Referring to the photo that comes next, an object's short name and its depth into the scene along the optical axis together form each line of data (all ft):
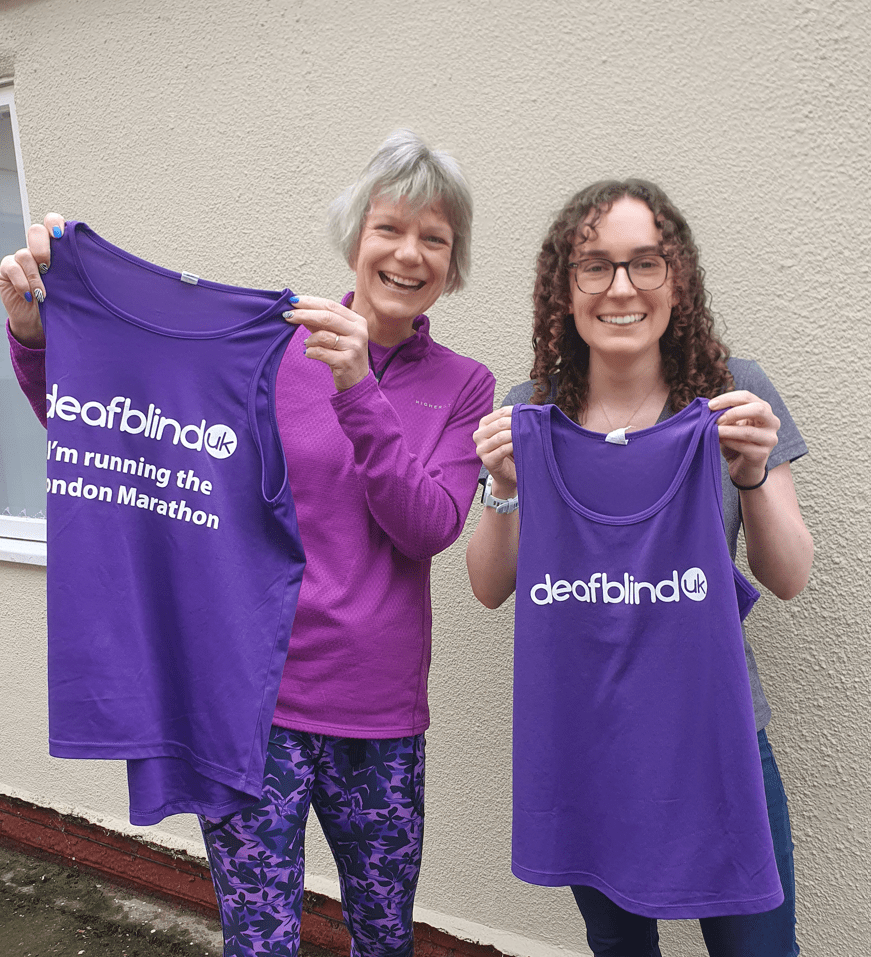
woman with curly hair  4.04
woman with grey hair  4.60
